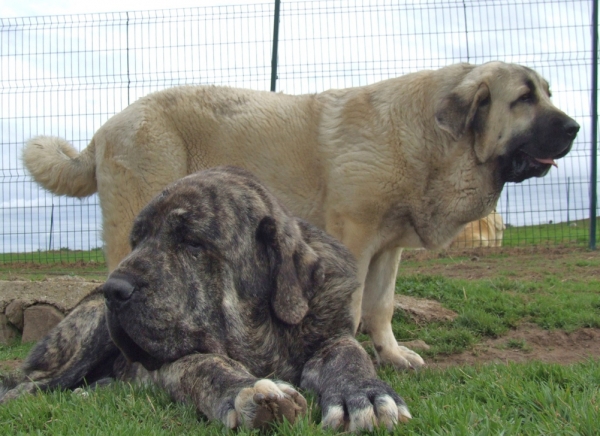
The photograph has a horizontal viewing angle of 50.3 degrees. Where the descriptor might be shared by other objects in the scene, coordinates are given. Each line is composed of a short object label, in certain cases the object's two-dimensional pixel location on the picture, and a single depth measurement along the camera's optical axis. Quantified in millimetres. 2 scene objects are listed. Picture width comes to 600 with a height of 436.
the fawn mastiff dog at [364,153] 3957
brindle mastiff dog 2311
